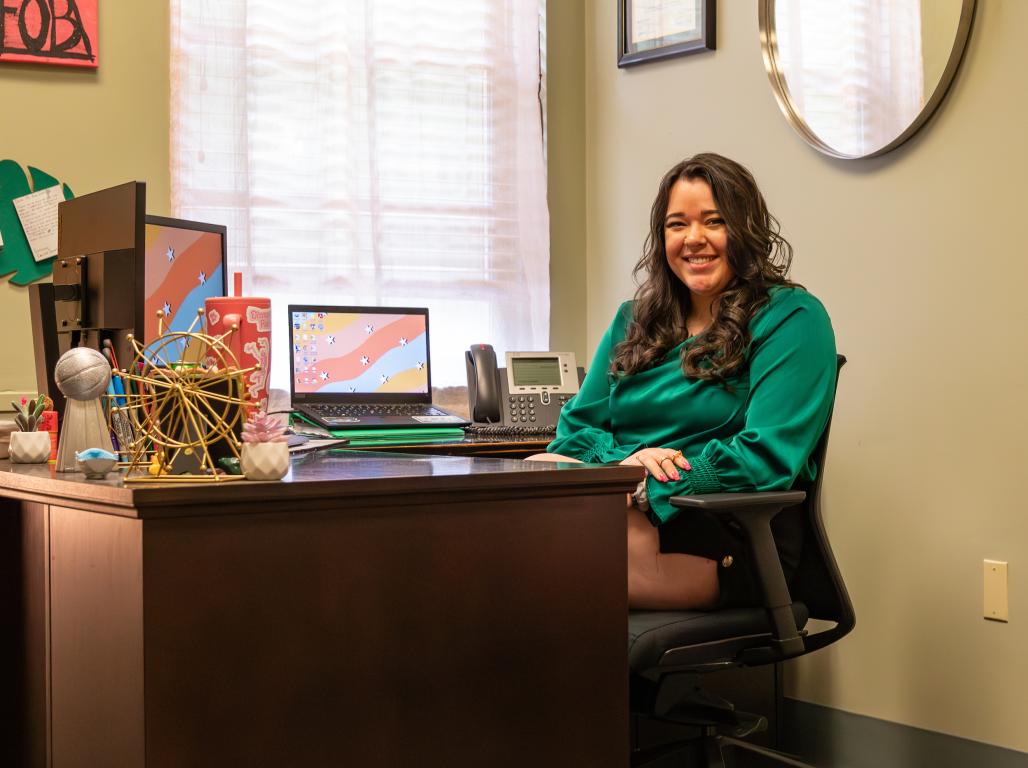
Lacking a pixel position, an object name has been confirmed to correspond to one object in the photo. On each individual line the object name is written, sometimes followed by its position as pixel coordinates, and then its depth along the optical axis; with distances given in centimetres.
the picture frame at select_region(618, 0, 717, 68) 299
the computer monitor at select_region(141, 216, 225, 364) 237
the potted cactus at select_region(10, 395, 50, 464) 183
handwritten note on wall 280
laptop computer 280
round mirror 241
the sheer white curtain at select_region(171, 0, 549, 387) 304
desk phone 294
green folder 258
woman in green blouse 195
